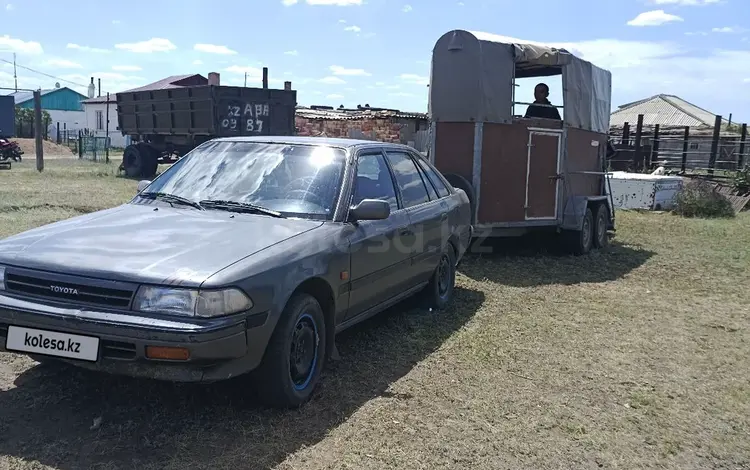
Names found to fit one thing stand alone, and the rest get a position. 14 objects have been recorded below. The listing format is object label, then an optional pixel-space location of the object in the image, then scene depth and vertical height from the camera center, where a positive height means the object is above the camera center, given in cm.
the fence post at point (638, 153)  2173 -3
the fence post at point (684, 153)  2124 +2
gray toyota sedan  319 -69
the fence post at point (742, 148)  2040 +25
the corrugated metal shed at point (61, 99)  6594 +309
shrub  1458 -107
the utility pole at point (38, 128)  1906 +3
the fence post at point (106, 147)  2680 -62
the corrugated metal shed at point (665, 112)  4362 +280
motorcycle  2513 -82
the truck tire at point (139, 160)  2000 -79
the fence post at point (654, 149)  2197 +12
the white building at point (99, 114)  5420 +146
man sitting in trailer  938 +56
